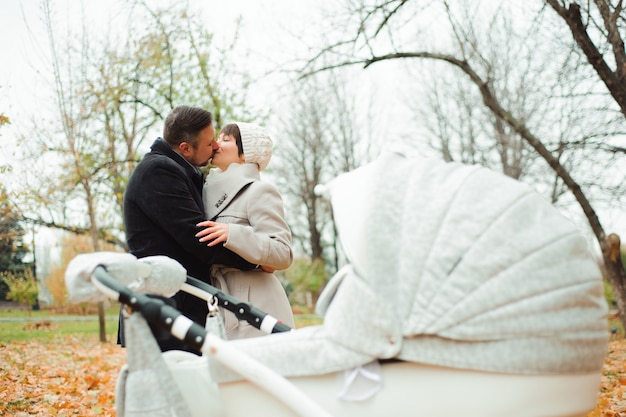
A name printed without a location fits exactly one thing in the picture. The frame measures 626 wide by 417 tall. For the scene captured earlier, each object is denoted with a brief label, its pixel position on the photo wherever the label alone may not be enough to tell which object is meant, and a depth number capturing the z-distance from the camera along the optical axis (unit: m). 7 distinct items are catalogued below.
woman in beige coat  2.90
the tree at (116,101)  9.51
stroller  1.91
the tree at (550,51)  7.64
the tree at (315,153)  24.94
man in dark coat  2.85
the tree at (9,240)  6.11
